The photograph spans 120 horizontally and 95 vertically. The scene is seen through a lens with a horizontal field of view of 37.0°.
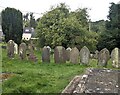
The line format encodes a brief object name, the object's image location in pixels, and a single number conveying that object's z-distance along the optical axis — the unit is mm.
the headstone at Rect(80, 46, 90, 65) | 10472
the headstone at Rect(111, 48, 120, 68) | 10581
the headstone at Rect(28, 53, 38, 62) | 11009
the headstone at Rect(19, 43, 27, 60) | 11046
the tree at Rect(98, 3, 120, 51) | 21364
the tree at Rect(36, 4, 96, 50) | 16843
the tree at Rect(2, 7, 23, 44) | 18347
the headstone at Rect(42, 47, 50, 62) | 10664
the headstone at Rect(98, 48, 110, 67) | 10572
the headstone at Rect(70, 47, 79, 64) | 10600
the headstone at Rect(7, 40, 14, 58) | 11219
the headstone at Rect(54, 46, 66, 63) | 10563
